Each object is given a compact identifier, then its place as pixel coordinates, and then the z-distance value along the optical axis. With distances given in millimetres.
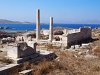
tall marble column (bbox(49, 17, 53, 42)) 15299
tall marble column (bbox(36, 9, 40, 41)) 15927
